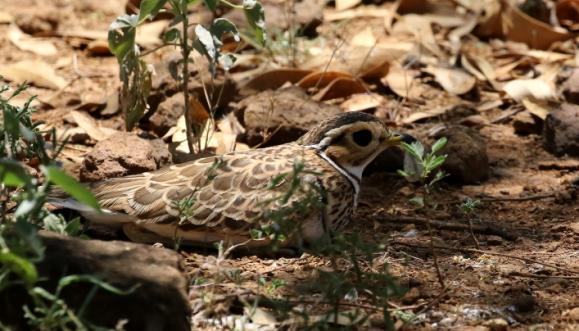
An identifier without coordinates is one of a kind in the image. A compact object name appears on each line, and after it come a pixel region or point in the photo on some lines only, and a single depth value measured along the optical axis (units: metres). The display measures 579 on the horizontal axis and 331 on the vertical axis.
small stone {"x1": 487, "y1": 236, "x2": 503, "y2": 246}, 11.92
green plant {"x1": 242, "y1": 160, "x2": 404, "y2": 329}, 8.40
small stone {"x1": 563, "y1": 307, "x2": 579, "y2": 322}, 9.67
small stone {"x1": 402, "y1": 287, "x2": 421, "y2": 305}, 9.98
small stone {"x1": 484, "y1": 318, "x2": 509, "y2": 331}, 9.43
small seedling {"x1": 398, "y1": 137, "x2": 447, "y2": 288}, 9.77
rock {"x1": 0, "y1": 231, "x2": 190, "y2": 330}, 8.25
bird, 11.28
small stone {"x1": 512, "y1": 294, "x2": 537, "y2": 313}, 9.87
